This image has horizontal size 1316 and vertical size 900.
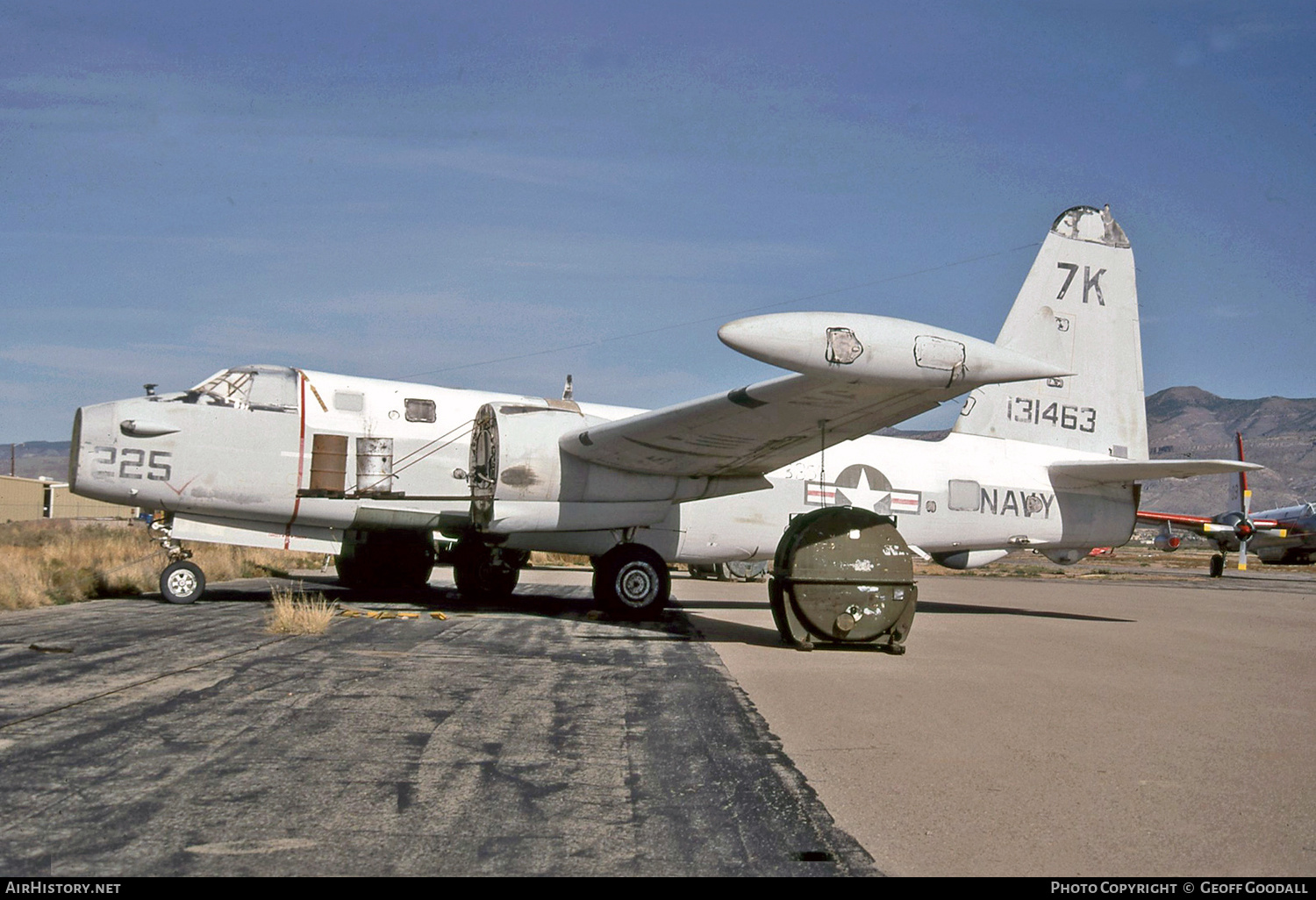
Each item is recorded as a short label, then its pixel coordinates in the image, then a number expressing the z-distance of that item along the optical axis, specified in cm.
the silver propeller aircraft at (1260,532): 4494
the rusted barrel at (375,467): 1475
